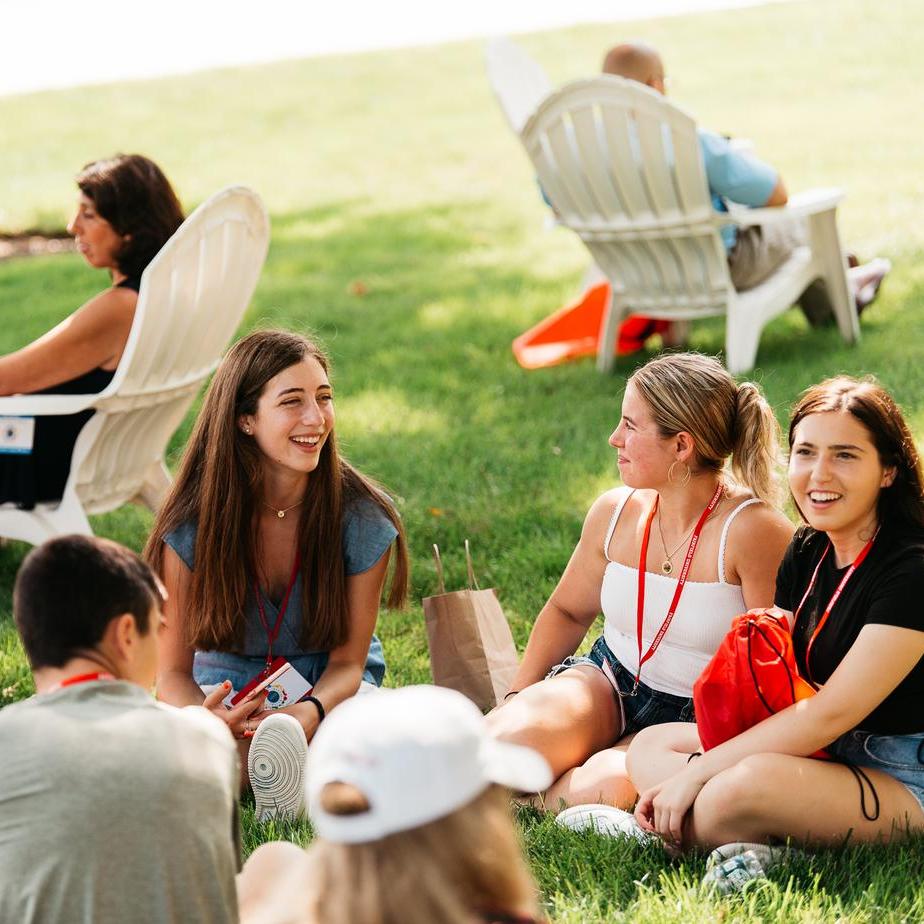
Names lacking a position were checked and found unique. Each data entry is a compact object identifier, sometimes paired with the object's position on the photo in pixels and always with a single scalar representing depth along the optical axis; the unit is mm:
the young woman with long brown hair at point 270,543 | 7570
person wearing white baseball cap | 3602
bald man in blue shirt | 13289
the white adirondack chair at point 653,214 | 13242
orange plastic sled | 15539
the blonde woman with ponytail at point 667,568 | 7000
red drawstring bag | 6133
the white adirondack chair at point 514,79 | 16203
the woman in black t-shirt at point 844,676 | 5961
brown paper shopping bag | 7852
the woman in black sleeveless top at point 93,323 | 9992
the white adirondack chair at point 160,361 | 9828
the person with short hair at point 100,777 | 4199
